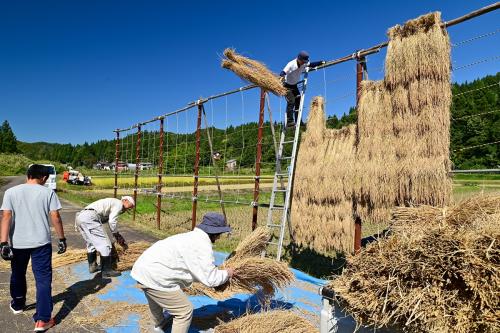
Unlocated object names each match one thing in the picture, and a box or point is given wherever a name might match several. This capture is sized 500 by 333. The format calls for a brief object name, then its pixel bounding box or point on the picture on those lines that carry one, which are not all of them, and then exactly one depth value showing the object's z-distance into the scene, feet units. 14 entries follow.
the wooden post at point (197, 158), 32.40
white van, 76.78
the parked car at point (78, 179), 114.73
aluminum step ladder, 21.24
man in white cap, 20.57
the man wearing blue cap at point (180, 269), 11.47
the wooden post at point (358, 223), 18.35
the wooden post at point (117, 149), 51.68
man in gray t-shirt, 14.12
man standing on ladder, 21.56
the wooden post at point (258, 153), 24.62
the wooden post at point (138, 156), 44.20
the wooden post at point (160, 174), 38.32
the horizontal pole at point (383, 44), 14.11
